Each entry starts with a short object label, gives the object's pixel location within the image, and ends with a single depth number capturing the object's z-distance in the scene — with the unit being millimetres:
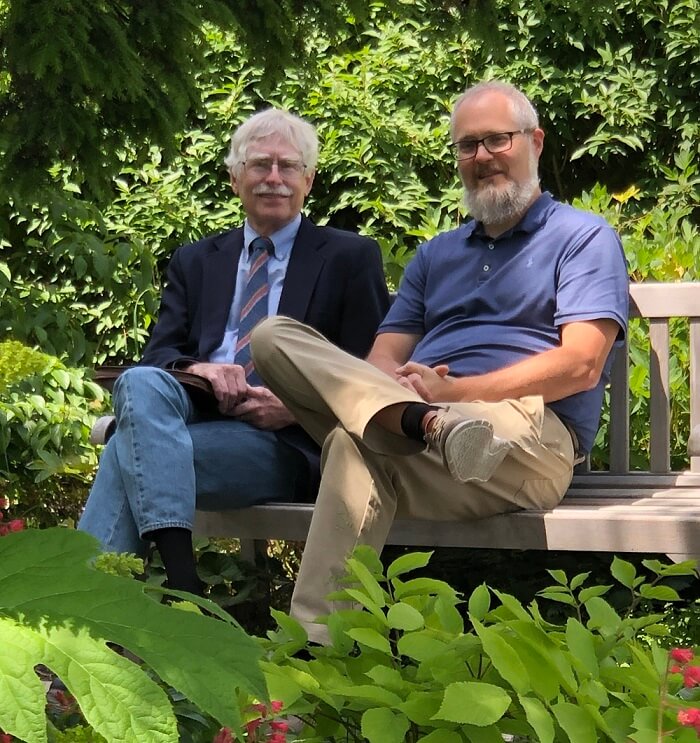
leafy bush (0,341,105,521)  4344
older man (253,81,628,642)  2711
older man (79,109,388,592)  2818
